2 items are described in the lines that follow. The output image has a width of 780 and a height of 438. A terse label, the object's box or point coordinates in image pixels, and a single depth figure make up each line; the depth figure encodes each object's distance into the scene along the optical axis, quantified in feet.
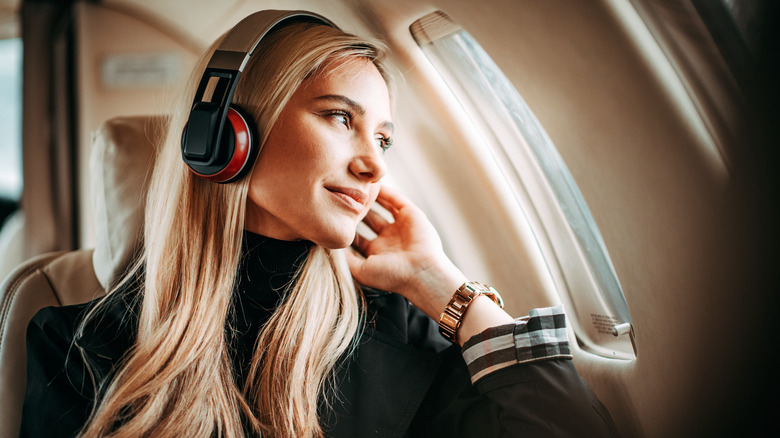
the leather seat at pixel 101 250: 3.59
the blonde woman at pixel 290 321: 2.82
